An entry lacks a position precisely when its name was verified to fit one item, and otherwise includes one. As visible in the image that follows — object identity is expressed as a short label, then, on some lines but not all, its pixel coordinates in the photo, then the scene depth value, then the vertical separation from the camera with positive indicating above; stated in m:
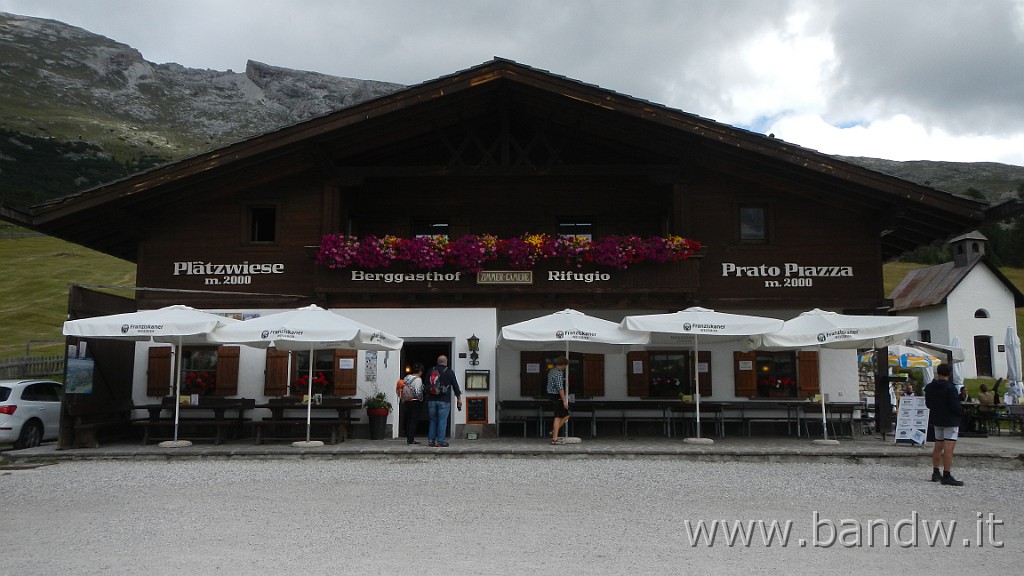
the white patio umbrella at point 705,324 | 14.09 +0.96
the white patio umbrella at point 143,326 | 13.50 +0.87
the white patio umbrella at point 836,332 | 13.89 +0.83
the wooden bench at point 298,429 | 14.82 -0.96
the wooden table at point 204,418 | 14.98 -0.74
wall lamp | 16.38 +0.53
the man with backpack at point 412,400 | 14.71 -0.37
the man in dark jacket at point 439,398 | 14.44 -0.33
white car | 15.17 -0.64
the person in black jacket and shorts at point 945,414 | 10.57 -0.43
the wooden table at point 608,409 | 16.25 -0.60
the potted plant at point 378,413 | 15.85 -0.65
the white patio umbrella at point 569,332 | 14.09 +0.82
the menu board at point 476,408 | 16.25 -0.56
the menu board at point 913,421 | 14.42 -0.72
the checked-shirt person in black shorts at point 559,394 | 14.59 -0.26
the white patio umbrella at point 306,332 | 13.37 +0.77
